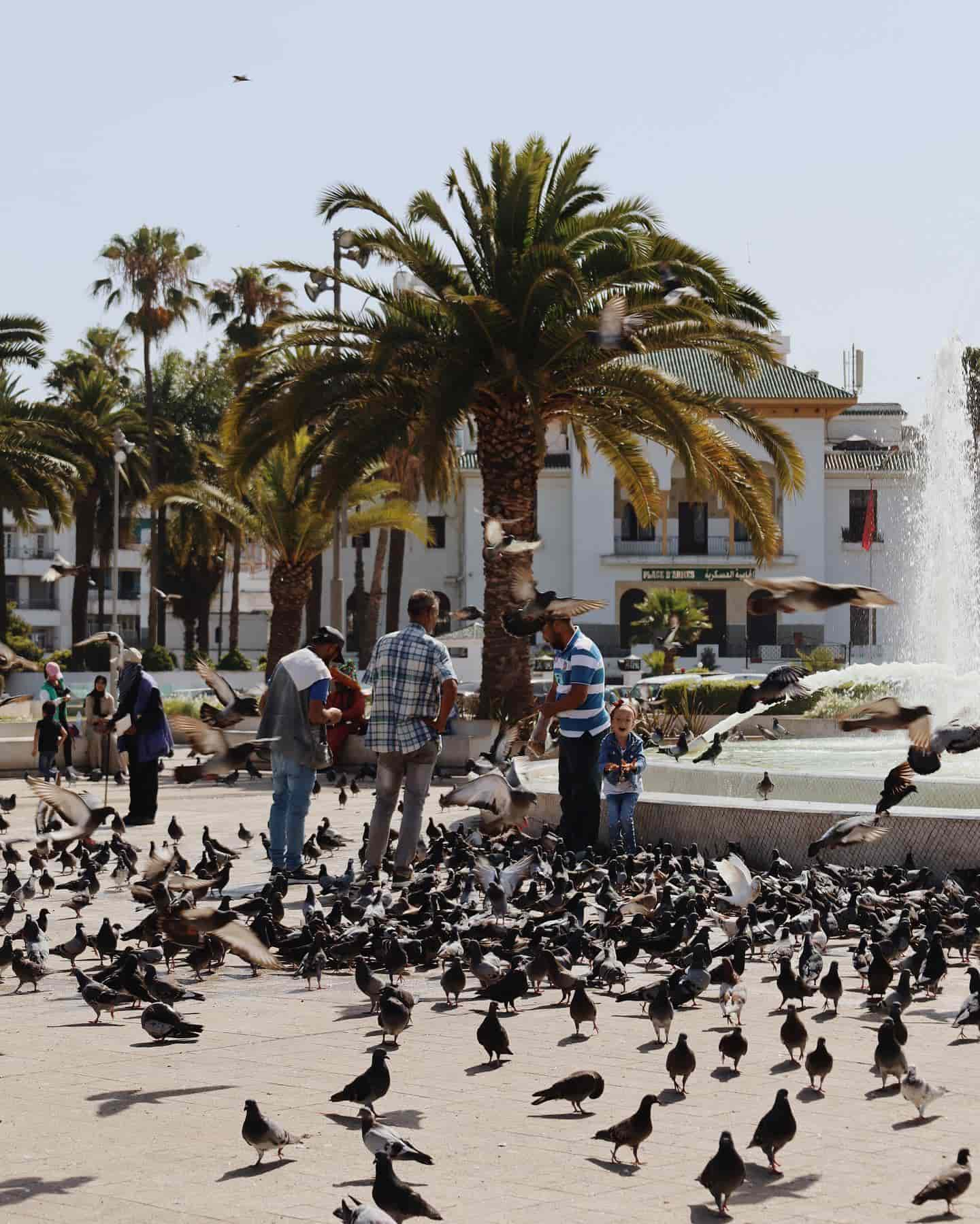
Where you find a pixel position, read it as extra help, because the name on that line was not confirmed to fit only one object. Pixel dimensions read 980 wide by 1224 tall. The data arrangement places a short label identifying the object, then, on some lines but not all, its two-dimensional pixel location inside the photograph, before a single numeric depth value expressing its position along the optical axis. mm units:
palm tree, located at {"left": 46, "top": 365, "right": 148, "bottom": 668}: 55062
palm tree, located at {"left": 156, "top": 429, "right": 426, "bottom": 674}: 32500
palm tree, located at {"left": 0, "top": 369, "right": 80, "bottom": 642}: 41219
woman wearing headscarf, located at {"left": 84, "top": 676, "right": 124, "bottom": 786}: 18561
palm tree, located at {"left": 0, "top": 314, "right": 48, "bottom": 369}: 40156
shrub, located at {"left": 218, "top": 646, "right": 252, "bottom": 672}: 51000
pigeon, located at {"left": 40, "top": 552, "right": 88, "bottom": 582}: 31219
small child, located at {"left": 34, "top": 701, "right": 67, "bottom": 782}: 21141
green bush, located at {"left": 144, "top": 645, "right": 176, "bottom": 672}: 50188
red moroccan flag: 50231
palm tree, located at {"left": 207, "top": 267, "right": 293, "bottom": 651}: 62281
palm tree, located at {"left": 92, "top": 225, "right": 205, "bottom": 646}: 59219
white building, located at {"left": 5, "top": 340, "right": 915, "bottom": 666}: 62500
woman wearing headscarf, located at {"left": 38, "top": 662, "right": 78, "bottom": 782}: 21422
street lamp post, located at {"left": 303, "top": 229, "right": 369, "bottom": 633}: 30438
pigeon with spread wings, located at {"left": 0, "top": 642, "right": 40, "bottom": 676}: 16969
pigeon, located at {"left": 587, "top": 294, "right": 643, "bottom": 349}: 19641
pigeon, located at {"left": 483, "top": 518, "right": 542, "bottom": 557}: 13425
